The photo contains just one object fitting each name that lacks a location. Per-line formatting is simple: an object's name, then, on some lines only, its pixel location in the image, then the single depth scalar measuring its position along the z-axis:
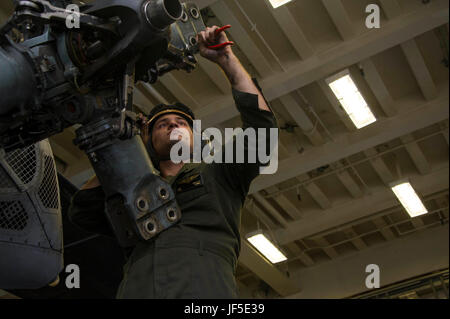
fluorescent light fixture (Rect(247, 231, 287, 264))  7.86
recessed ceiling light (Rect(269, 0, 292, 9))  4.86
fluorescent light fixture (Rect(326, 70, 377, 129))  5.69
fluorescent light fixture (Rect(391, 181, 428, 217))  7.40
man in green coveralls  1.71
